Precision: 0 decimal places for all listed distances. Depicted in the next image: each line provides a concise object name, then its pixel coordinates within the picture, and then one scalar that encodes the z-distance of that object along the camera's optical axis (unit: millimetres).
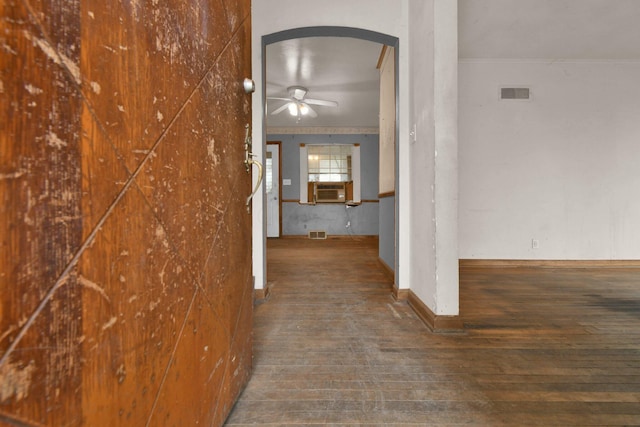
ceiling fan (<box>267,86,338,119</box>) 4453
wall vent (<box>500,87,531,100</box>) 3701
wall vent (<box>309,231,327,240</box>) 6785
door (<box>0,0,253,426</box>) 374
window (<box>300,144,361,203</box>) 6941
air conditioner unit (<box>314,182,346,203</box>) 6949
